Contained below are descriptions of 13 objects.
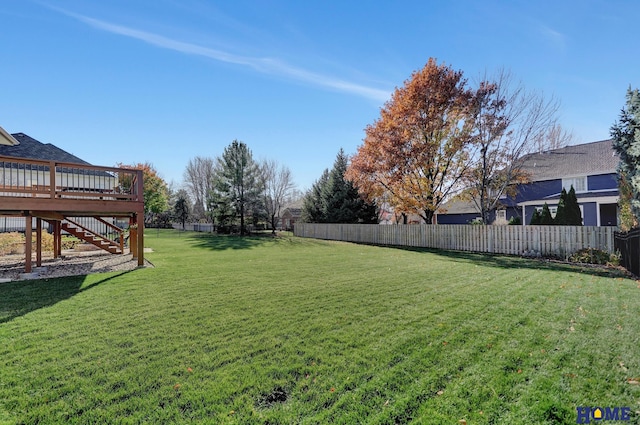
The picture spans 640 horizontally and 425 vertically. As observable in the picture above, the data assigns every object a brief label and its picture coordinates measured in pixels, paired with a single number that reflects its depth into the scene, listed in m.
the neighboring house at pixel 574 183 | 20.17
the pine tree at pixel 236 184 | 27.28
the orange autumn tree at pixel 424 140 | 16.72
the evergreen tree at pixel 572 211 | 15.15
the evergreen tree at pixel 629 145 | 6.63
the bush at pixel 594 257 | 9.55
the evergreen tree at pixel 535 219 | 17.21
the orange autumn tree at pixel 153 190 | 35.19
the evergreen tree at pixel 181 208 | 44.81
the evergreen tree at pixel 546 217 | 16.20
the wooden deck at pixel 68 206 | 7.54
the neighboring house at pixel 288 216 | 47.56
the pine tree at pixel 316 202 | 26.42
